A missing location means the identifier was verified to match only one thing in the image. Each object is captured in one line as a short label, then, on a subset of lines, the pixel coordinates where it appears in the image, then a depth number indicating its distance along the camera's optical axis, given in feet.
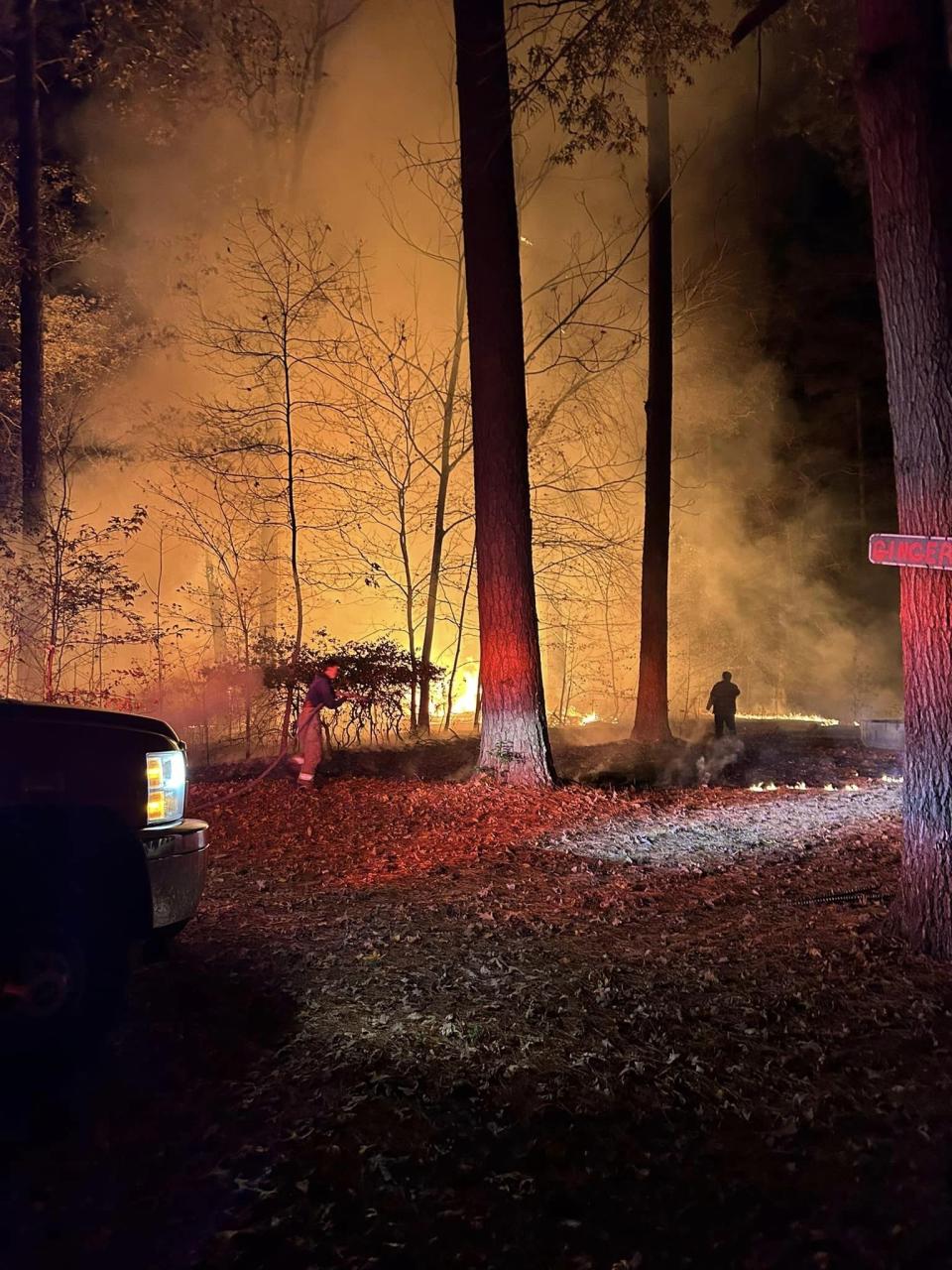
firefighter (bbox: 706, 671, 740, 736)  54.54
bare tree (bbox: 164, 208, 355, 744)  47.96
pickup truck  11.46
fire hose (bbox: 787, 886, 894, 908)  19.01
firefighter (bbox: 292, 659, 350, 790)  34.76
